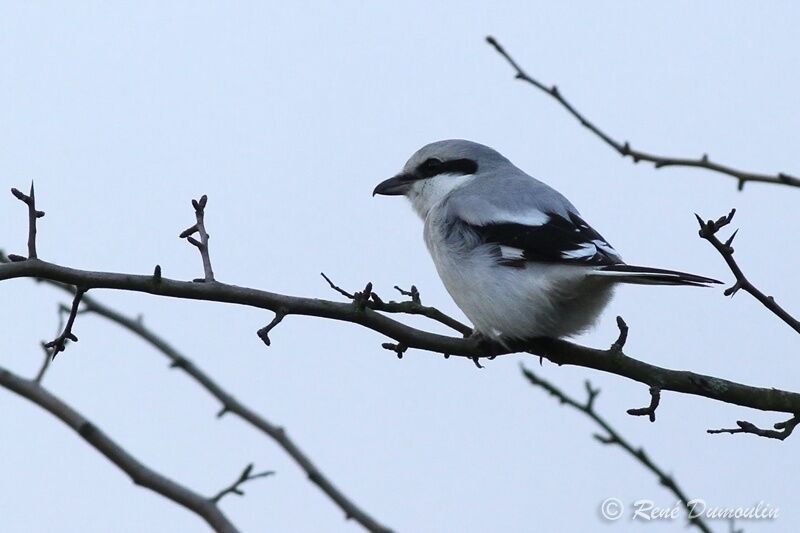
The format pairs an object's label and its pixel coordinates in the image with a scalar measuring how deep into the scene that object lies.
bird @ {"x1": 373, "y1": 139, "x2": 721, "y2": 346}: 6.65
